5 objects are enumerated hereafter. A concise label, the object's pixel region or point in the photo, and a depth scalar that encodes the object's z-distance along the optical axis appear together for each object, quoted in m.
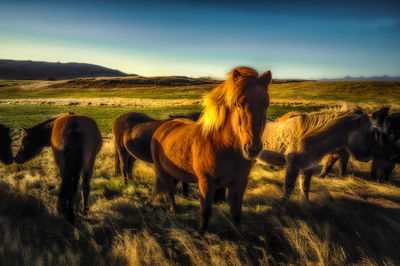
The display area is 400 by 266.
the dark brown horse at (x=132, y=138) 3.81
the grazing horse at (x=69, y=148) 3.03
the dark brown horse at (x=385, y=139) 3.67
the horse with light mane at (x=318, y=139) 3.67
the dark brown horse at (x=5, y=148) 4.50
